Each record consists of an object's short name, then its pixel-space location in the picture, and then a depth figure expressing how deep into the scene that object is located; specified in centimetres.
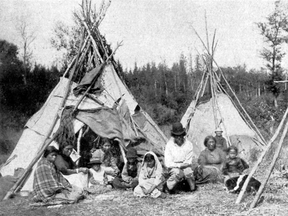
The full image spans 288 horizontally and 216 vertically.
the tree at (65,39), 2869
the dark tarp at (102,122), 836
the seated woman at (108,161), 802
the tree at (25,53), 2988
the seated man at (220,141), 946
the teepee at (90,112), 820
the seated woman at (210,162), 777
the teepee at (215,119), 1072
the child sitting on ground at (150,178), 677
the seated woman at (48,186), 644
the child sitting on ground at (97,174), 794
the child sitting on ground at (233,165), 751
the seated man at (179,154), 725
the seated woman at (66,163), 741
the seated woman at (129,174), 736
